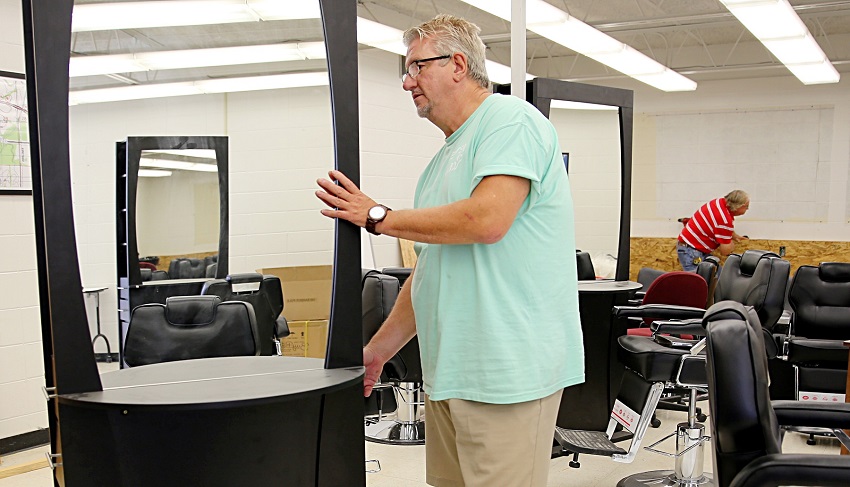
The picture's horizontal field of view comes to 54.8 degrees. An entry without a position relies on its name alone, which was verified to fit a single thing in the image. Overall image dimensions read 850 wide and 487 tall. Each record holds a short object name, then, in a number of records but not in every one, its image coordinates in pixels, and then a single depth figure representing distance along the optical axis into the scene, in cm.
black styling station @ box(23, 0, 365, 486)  156
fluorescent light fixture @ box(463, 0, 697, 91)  611
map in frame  439
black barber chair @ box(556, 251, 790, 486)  349
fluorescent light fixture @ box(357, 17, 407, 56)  627
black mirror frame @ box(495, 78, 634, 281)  389
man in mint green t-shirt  174
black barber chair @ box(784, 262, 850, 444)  442
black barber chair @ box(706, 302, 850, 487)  173
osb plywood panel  979
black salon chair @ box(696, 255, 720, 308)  567
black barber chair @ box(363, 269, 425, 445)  376
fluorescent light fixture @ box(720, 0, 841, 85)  595
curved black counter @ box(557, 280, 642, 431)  392
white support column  373
